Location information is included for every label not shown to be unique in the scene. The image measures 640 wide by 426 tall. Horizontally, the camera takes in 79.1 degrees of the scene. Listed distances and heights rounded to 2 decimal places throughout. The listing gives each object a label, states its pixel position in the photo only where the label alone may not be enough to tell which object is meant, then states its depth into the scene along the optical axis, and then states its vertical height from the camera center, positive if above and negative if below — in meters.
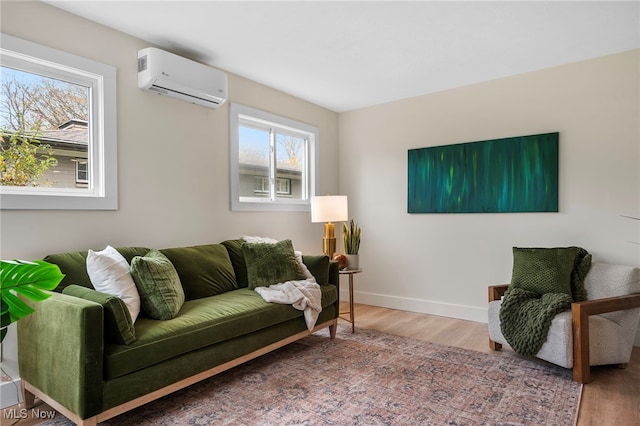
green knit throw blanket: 2.70 -0.74
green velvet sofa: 1.83 -0.74
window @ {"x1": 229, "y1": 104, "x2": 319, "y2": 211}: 3.85 +0.55
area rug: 2.12 -1.14
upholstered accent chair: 2.55 -0.82
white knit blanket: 2.94 -0.66
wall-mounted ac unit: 2.91 +1.05
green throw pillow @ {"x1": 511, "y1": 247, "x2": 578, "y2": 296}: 3.04 -0.50
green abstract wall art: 3.63 +0.33
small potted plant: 3.81 -0.38
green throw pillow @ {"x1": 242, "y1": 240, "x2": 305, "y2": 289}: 3.18 -0.46
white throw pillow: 2.24 -0.40
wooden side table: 3.68 -0.76
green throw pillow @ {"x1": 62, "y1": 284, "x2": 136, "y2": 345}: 1.94 -0.55
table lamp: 4.01 -0.04
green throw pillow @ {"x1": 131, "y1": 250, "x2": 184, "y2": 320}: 2.34 -0.48
